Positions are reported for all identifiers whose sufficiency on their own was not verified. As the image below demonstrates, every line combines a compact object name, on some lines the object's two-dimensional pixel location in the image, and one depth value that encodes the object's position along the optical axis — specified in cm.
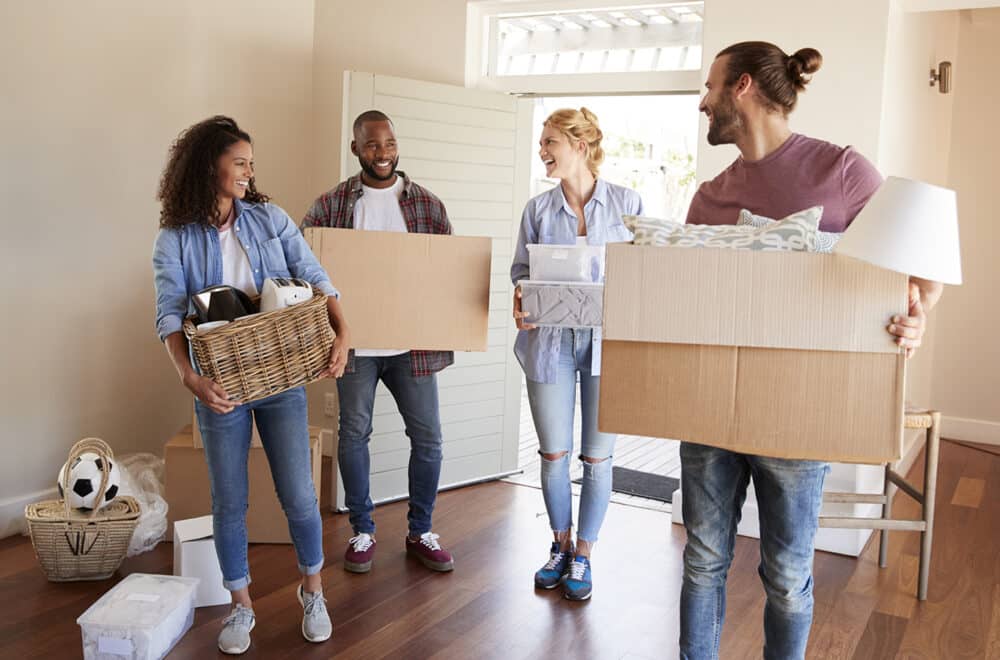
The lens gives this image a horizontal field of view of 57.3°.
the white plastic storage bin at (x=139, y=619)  231
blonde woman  274
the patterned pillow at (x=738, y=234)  159
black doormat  410
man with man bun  171
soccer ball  288
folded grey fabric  258
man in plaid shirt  299
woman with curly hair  224
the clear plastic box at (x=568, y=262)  261
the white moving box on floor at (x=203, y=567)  274
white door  383
